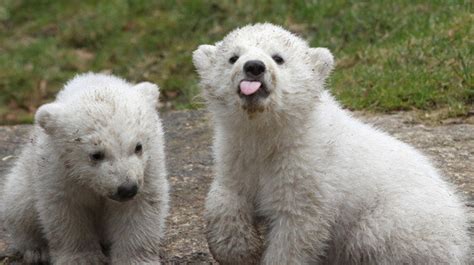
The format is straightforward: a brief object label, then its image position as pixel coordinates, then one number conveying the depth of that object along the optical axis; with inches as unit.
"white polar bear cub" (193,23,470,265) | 426.9
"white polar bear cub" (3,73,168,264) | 451.5
